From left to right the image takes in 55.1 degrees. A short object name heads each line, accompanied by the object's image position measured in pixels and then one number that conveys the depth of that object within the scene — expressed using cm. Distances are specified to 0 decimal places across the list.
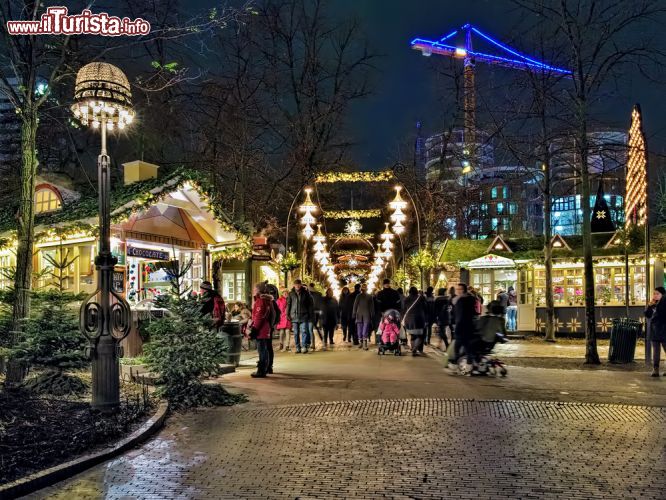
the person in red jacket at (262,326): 1248
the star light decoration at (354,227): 3566
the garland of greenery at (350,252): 4872
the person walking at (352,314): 2030
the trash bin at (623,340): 1493
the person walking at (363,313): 1927
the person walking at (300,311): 1789
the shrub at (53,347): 1005
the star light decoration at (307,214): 2673
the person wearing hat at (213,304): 1292
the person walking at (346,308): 2120
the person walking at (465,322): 1255
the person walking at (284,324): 1856
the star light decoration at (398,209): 2566
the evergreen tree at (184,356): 961
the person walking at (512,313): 2461
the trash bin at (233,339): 1403
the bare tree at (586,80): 1509
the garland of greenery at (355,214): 3525
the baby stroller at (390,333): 1684
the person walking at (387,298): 1761
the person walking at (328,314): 2067
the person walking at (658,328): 1230
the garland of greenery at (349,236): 3631
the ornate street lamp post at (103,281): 848
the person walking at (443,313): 1844
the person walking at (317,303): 2080
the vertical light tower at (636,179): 1845
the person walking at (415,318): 1678
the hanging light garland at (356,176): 2739
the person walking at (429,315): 2014
